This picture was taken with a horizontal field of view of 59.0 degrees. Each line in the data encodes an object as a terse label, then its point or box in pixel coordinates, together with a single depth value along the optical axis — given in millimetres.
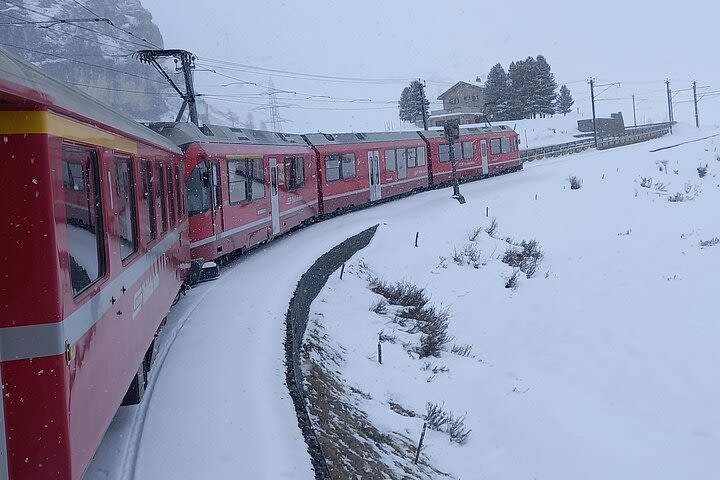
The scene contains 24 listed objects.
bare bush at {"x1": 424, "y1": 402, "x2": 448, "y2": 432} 9172
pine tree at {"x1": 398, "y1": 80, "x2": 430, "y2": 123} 89125
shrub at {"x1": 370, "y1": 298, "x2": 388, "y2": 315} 12951
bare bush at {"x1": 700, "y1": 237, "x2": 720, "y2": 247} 21891
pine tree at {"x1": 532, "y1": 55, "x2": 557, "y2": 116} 78219
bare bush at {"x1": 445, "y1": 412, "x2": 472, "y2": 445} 9156
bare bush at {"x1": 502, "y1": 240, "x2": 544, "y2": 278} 19047
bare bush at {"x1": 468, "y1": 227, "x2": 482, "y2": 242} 20156
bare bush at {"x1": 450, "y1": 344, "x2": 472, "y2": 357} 12820
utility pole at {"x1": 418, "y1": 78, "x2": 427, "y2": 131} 44481
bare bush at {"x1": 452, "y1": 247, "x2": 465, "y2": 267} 18188
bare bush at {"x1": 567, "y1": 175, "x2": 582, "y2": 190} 29434
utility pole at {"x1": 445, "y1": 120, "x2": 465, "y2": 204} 23688
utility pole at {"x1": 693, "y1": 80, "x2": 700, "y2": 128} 75950
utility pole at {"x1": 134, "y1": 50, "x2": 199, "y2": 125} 16309
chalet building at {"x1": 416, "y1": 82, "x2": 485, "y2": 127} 80688
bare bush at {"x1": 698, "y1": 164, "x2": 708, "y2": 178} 34706
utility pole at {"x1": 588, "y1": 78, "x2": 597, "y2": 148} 52188
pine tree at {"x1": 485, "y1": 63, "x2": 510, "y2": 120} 80938
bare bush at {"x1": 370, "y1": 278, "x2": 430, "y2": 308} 14164
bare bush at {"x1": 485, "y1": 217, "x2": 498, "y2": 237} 21578
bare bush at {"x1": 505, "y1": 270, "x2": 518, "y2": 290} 17422
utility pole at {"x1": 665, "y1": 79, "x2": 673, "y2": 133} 75362
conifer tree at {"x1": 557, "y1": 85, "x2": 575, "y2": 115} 98019
